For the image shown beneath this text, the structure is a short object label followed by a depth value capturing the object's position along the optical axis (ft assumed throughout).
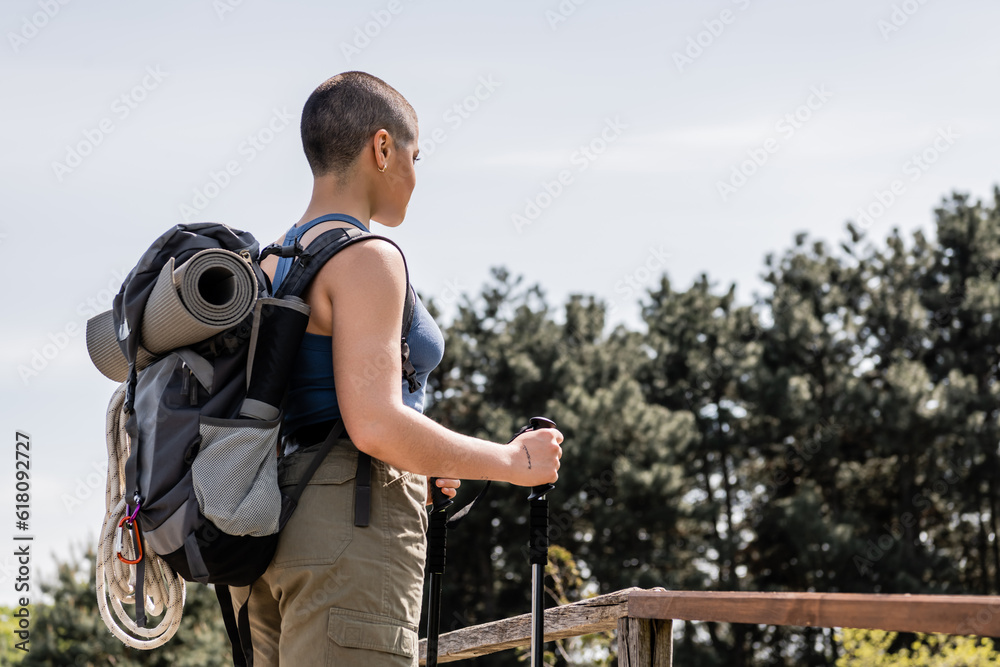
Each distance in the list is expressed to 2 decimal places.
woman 13.38
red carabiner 13.47
